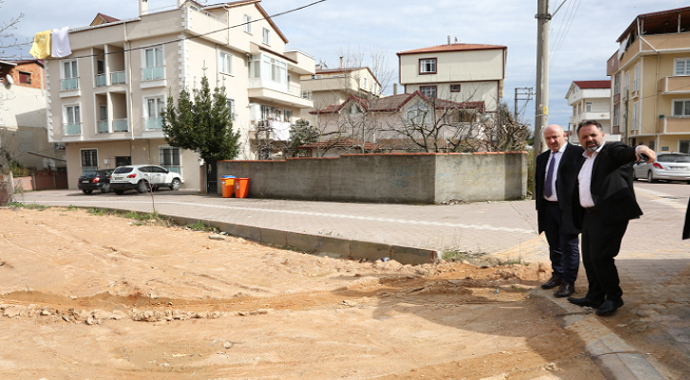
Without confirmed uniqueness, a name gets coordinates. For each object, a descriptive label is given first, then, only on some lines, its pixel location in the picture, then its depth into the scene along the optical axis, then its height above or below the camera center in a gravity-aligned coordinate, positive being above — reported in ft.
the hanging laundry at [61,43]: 98.99 +25.94
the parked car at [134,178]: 74.38 -3.06
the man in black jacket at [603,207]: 13.12 -1.59
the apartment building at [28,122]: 116.30 +10.64
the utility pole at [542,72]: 45.39 +8.42
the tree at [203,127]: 69.41 +5.03
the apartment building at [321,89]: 135.44 +21.11
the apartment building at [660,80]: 105.19 +17.58
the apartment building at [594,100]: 203.62 +24.61
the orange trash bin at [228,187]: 61.62 -3.89
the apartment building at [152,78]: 89.61 +17.46
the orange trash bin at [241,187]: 60.80 -3.86
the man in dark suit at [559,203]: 15.47 -1.74
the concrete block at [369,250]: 24.95 -5.29
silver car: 69.51 -2.42
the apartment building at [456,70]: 147.43 +28.77
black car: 79.20 -3.79
